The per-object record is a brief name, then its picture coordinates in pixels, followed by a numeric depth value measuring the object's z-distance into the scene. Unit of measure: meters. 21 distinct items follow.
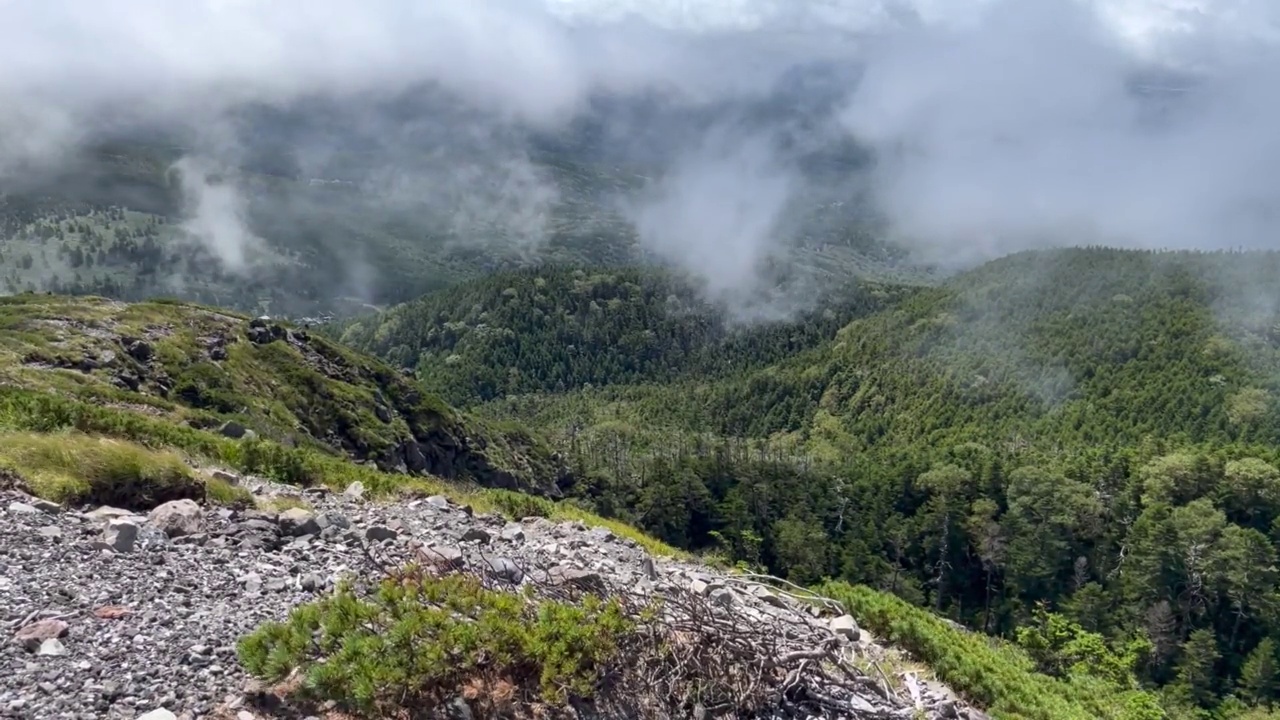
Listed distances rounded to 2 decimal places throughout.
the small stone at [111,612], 9.27
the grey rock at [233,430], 36.31
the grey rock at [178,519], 12.42
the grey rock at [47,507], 12.52
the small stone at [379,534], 13.18
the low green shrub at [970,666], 13.92
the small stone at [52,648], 8.32
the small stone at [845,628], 13.29
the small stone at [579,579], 11.81
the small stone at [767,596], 13.99
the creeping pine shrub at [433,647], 8.30
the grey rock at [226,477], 17.07
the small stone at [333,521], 13.70
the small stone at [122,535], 11.38
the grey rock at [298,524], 13.34
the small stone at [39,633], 8.41
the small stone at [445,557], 11.69
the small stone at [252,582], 10.62
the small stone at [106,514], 12.73
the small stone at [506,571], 11.88
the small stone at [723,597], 12.06
